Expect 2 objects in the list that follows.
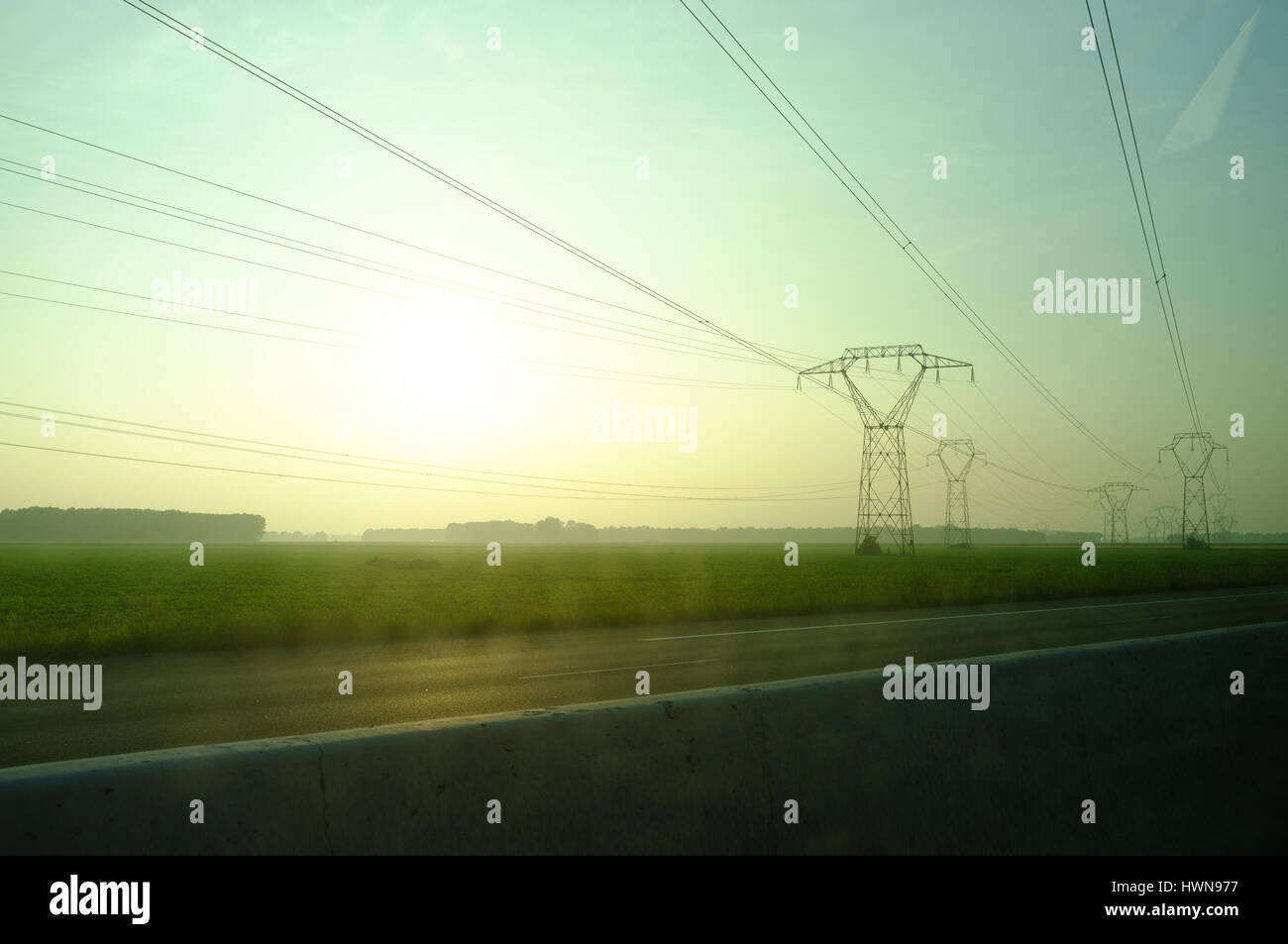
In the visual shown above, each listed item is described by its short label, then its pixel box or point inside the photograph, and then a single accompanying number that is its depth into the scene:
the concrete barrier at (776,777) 3.31
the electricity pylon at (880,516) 59.95
